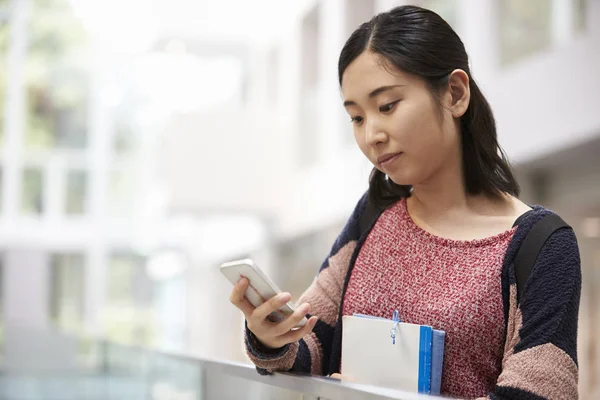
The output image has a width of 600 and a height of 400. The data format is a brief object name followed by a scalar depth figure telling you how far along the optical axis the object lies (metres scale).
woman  1.91
